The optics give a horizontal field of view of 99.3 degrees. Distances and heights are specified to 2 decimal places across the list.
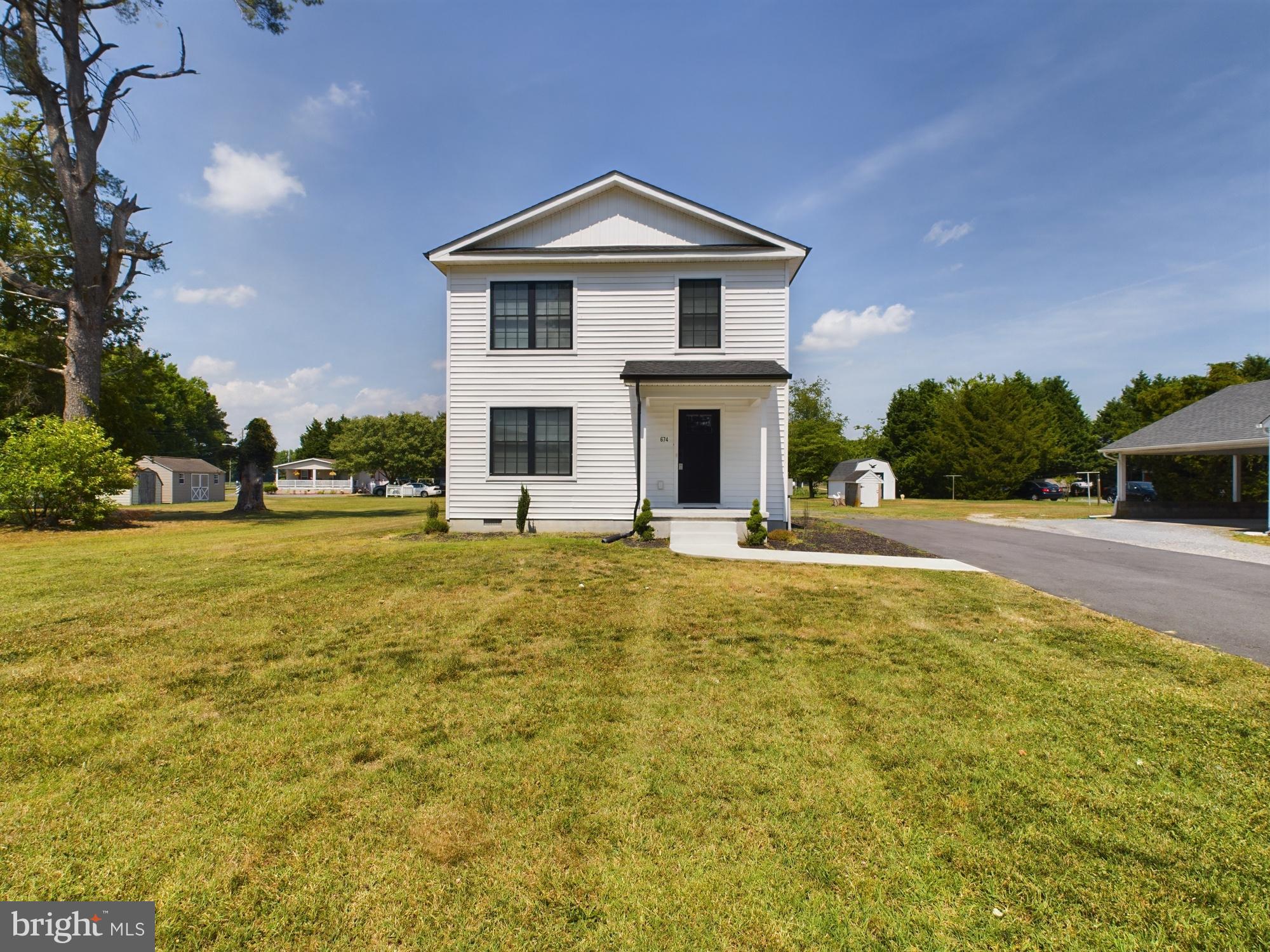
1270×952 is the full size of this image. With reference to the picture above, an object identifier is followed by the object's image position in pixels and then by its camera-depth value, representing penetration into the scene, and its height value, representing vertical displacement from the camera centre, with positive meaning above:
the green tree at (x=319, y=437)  87.44 +7.13
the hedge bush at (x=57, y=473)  14.53 +0.15
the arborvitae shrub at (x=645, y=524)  12.11 -0.98
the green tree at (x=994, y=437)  36.09 +3.01
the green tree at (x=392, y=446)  58.78 +3.76
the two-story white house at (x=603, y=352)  13.52 +3.26
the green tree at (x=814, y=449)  47.41 +2.88
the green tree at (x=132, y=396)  20.89 +3.41
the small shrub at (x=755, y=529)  11.85 -1.07
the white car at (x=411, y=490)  51.53 -0.99
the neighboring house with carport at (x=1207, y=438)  18.08 +1.58
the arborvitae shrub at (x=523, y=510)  13.09 -0.73
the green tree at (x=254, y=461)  22.22 +0.79
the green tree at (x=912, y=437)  41.53 +3.66
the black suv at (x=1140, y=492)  31.66 -0.57
